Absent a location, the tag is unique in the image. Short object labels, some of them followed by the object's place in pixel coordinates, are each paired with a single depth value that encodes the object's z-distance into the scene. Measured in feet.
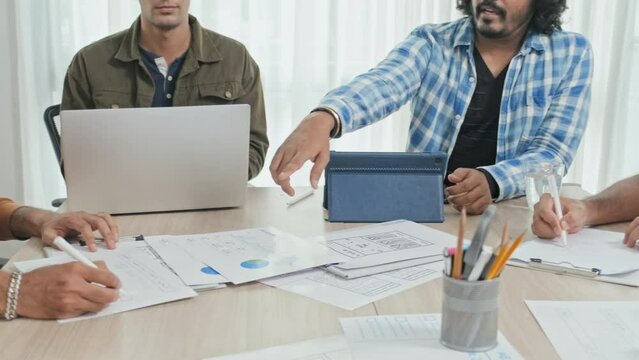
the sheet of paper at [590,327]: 3.16
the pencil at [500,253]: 2.96
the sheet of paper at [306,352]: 3.07
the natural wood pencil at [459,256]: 2.95
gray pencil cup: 3.02
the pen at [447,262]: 3.08
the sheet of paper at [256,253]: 4.11
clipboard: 4.10
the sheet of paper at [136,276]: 3.65
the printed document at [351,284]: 3.76
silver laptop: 5.12
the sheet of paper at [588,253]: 4.32
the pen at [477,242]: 2.85
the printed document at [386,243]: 4.33
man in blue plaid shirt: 6.68
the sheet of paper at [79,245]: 4.43
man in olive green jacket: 7.86
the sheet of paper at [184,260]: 3.97
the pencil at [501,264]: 2.95
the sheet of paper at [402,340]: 3.07
